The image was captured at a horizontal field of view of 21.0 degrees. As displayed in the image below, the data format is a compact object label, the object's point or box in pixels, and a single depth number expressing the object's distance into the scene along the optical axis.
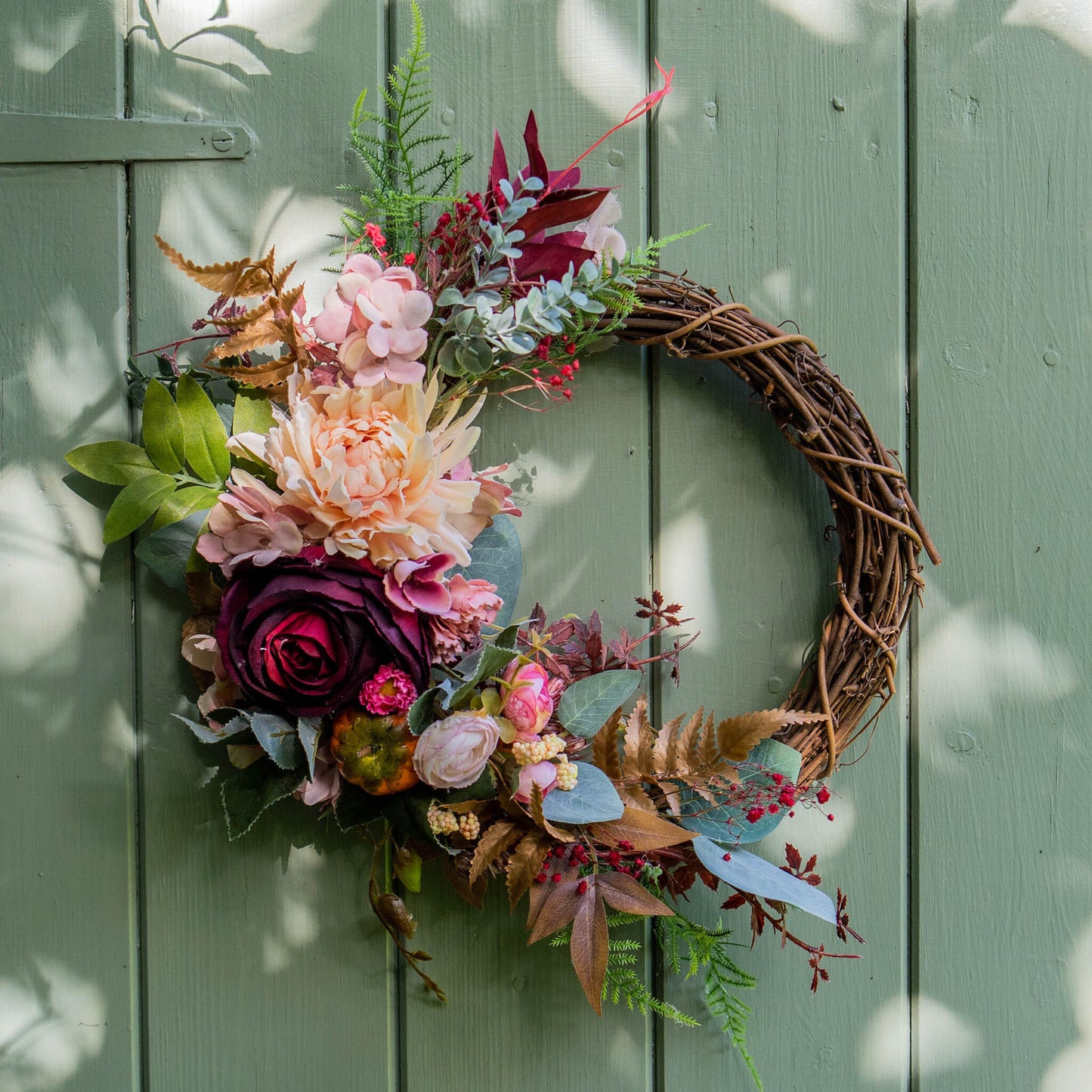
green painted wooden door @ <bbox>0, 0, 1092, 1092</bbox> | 1.44
